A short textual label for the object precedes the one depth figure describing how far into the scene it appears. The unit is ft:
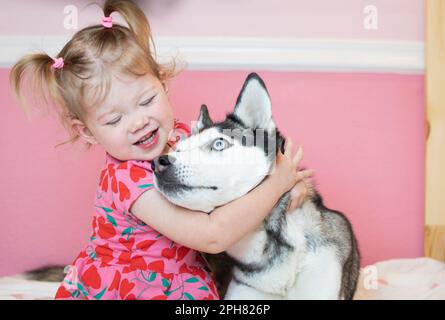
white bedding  4.71
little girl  3.65
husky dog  3.44
